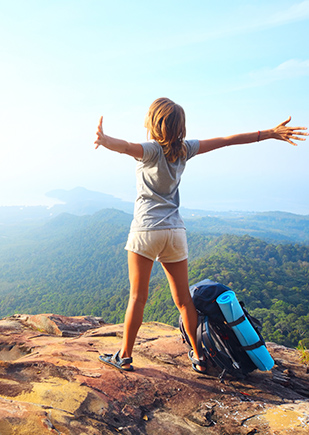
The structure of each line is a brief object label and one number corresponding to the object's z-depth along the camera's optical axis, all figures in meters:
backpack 3.45
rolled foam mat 3.44
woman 2.98
